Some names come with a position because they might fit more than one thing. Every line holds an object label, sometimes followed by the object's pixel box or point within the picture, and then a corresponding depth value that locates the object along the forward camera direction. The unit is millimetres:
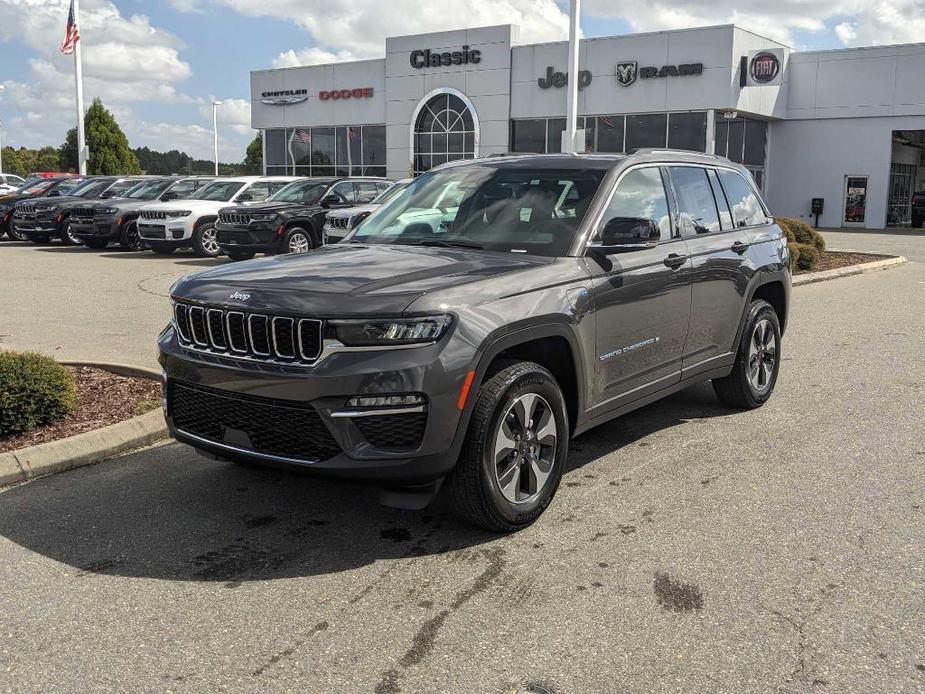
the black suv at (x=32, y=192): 24625
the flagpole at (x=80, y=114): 38972
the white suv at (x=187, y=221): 19078
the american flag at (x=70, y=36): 38344
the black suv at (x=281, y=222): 17344
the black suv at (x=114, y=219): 21000
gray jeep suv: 3961
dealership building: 38156
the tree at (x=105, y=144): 54000
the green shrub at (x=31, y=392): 5680
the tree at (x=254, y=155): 84312
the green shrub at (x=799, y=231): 18250
